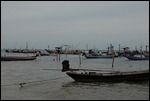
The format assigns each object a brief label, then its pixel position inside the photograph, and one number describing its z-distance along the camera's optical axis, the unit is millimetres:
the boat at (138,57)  62703
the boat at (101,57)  70369
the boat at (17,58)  53788
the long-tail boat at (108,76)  20291
